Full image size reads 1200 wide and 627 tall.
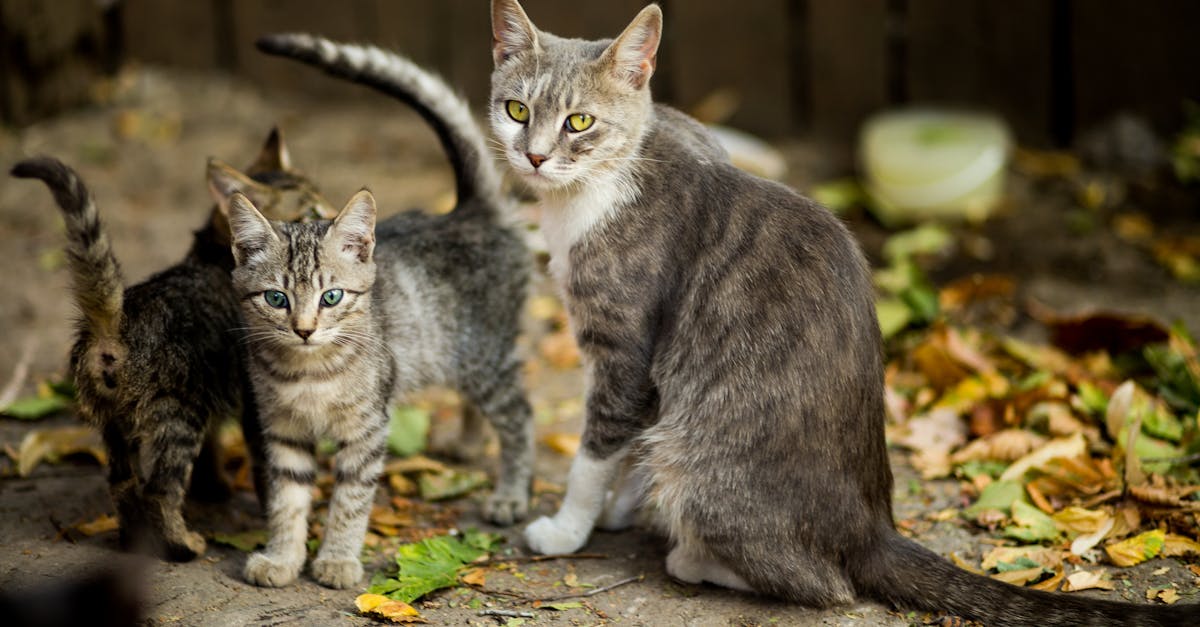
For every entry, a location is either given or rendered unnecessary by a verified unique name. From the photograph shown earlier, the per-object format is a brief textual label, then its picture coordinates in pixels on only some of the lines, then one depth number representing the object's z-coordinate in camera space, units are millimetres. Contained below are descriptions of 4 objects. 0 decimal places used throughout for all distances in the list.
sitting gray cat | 3357
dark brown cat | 3398
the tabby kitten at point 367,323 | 3418
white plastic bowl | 6094
